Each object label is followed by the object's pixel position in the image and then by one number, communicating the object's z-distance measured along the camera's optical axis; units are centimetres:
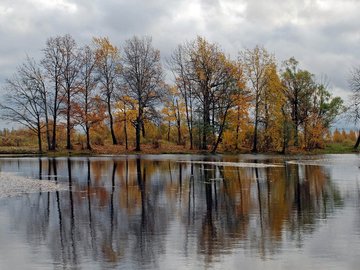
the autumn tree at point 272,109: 6875
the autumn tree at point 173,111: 7856
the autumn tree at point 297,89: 7700
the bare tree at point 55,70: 6619
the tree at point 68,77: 6656
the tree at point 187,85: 7038
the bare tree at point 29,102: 6581
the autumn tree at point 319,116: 7425
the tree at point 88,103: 6688
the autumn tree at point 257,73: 6838
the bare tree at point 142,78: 6831
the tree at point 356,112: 7688
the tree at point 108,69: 7038
